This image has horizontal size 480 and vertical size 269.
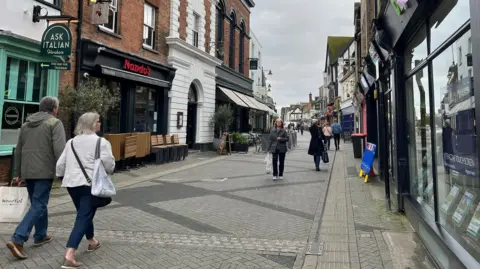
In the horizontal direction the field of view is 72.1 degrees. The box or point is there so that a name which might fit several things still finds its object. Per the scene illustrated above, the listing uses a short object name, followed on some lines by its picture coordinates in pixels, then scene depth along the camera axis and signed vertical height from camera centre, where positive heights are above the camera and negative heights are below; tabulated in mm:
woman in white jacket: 3502 -254
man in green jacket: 3850 -135
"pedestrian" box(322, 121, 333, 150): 17838 +950
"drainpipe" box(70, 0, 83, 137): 9703 +2757
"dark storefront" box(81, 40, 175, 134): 10336 +2258
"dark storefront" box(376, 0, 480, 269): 3139 +259
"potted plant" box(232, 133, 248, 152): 17359 +159
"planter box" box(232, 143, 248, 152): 17375 -48
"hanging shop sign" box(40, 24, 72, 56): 8062 +2511
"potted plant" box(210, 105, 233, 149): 17953 +1498
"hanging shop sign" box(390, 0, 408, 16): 4361 +1953
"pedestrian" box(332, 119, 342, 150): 19270 +980
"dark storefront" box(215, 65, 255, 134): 19775 +3361
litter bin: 14188 +88
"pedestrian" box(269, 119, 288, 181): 9180 +19
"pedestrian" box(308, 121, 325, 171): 11008 +110
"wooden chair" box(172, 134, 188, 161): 13477 -159
